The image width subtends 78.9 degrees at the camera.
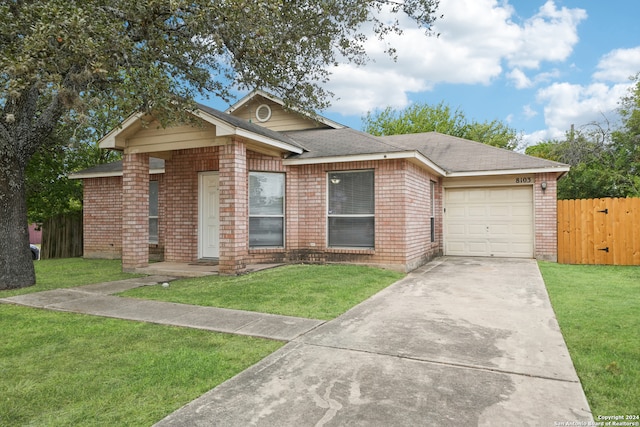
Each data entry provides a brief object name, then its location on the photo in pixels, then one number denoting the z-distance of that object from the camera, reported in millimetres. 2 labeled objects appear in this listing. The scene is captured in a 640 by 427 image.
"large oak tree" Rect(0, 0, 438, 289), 5352
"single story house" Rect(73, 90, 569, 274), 8719
